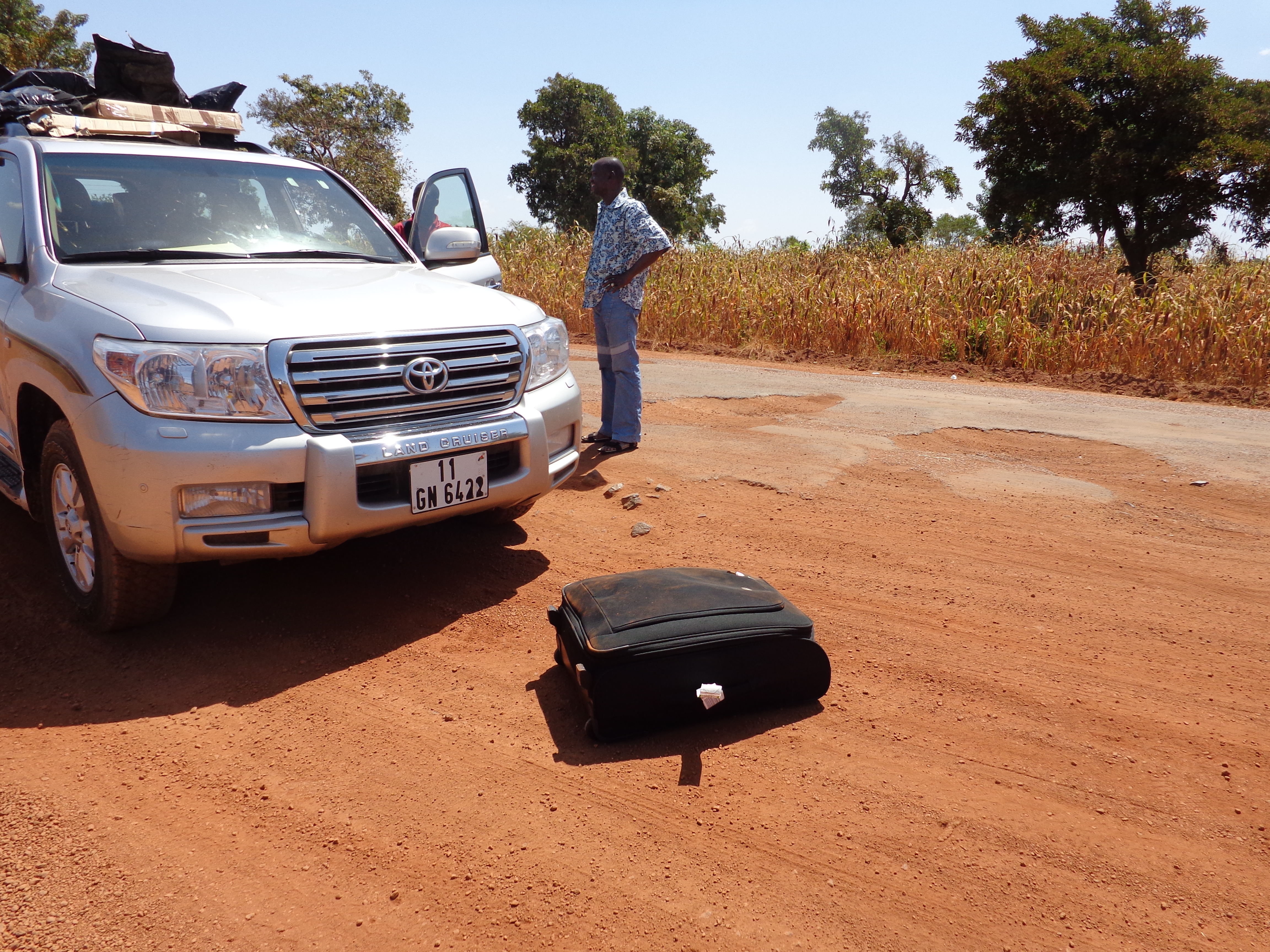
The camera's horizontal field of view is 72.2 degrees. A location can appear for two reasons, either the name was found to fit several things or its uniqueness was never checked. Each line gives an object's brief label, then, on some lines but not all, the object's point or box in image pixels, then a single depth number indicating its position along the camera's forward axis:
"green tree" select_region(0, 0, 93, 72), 23.30
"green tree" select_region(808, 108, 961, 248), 32.06
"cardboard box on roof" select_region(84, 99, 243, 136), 4.68
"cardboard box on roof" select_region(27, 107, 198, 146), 4.15
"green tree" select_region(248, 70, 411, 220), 25.94
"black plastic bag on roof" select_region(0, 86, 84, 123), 4.59
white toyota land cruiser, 2.80
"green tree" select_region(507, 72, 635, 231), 35.78
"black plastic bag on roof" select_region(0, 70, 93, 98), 5.81
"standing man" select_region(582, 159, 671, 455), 5.75
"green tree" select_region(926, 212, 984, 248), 64.38
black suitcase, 2.60
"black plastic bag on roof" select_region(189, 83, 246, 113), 5.95
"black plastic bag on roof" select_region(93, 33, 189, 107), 5.57
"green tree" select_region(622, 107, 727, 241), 36.62
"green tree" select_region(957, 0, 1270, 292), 18.50
